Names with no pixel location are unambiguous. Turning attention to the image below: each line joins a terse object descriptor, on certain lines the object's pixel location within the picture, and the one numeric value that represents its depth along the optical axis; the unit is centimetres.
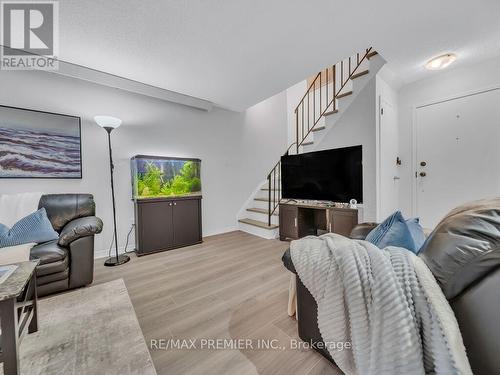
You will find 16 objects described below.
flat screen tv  260
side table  90
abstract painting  221
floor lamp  236
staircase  300
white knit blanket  65
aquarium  288
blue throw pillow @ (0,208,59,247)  176
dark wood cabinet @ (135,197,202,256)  278
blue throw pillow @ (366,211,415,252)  102
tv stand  270
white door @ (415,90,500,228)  234
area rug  108
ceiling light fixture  229
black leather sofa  61
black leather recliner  171
